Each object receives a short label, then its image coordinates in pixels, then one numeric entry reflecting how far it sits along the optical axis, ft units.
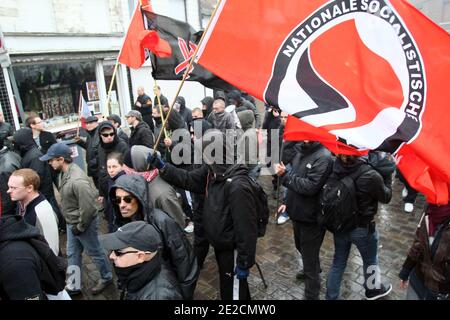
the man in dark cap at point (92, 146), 19.16
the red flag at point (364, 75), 7.66
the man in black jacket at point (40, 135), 20.03
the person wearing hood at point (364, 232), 11.16
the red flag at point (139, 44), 14.48
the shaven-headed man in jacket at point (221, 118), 20.21
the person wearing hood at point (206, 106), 28.78
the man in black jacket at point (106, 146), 16.75
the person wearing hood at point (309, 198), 11.93
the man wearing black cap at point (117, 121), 21.88
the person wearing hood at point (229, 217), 10.49
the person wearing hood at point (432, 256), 8.98
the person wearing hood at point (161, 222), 9.09
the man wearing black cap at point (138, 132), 20.13
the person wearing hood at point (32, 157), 16.88
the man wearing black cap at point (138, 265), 7.67
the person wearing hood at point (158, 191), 11.91
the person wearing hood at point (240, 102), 29.21
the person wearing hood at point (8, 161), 15.66
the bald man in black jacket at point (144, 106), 32.96
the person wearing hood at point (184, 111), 28.04
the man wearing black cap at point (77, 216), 13.23
